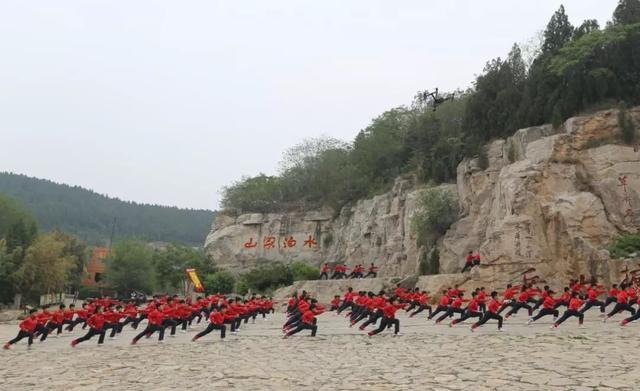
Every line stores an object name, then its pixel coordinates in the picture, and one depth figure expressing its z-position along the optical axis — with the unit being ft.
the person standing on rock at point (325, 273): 128.02
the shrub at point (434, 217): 115.44
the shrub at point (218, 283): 156.76
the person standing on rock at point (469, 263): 93.69
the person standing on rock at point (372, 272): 119.36
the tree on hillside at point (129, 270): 200.23
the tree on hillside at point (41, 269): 135.74
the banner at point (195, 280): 154.40
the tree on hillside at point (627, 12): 117.29
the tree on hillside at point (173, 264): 191.42
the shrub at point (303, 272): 142.79
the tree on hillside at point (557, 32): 127.65
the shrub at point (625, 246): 79.71
